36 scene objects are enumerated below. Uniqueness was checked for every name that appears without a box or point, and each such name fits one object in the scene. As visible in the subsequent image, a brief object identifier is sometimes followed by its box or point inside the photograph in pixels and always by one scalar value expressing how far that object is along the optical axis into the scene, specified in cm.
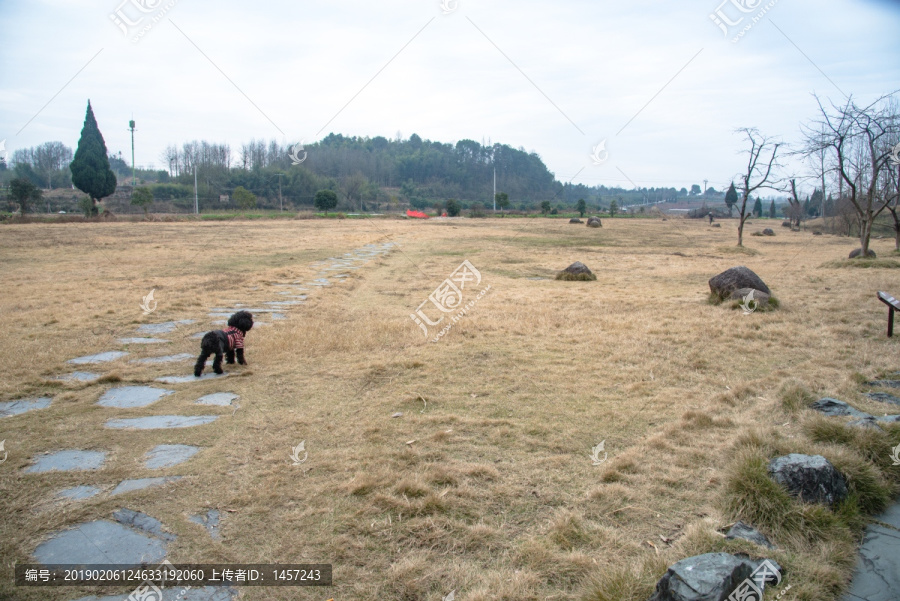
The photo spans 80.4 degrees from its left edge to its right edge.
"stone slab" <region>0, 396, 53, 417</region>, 436
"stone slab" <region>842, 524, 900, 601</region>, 254
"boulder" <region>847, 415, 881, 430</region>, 397
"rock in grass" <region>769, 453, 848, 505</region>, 318
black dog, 537
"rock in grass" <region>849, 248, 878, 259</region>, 1753
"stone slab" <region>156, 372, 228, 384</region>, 527
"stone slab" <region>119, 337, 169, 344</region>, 664
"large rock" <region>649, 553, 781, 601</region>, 223
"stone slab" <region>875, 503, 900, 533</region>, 318
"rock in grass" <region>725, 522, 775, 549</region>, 280
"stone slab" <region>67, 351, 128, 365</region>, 575
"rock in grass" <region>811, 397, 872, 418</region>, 444
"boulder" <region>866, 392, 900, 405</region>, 482
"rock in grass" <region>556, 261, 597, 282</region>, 1323
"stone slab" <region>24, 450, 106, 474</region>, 343
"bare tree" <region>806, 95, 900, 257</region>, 1551
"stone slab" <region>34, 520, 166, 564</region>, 257
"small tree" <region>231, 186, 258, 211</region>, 3844
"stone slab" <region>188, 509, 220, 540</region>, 283
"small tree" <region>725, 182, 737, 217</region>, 5361
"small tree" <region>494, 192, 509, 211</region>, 5697
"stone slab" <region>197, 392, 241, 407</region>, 473
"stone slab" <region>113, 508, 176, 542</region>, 278
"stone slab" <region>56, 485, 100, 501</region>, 309
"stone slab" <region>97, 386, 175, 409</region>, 463
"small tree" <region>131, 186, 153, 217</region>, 3975
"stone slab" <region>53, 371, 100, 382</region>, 516
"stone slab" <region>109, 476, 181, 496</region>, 319
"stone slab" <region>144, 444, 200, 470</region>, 355
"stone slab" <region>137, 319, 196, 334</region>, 722
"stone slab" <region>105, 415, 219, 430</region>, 416
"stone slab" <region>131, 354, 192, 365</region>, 586
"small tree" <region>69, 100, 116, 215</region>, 3719
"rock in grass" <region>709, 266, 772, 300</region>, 943
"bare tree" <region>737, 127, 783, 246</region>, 2266
